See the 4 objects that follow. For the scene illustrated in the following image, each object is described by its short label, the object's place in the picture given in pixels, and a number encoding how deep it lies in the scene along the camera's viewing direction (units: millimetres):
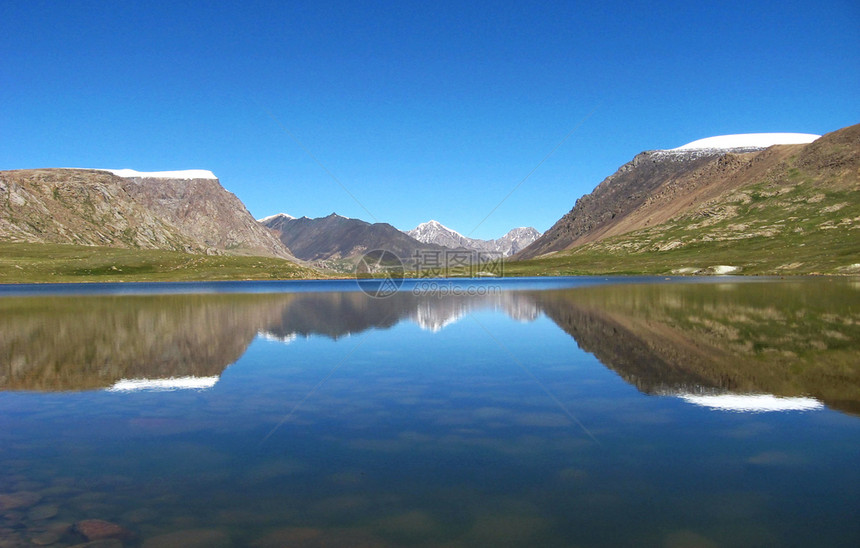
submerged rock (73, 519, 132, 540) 9949
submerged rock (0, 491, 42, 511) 11297
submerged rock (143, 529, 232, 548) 9703
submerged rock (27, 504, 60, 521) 10766
